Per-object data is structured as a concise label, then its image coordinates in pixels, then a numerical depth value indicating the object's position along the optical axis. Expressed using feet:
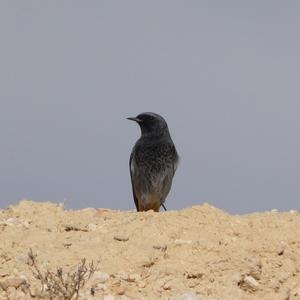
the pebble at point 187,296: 50.01
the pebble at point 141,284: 51.27
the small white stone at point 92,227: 59.63
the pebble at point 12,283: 50.62
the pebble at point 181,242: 56.90
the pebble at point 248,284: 52.95
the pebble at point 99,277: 51.19
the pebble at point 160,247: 55.93
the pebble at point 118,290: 50.39
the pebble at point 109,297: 49.65
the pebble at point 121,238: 56.90
